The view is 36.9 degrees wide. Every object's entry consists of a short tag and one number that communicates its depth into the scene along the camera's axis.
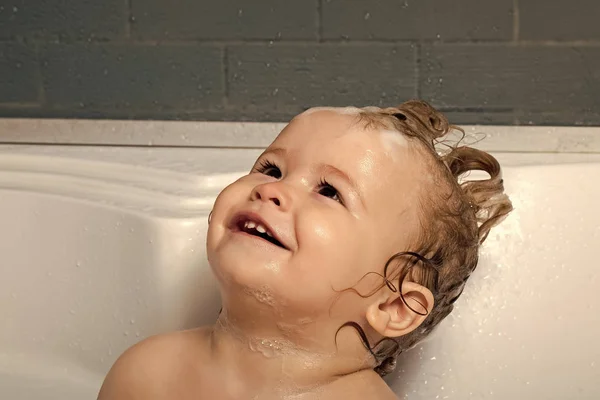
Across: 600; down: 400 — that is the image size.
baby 0.88
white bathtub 1.19
